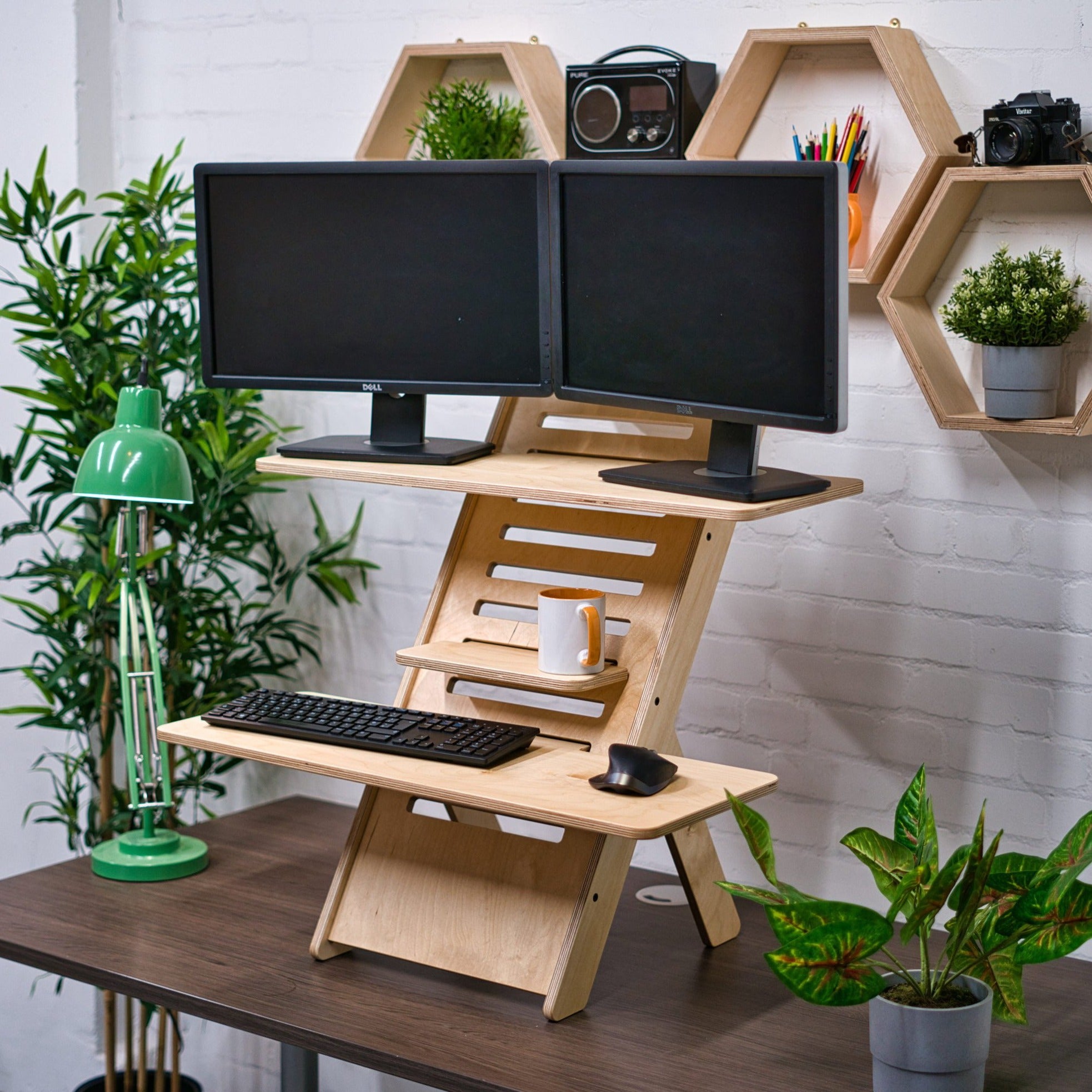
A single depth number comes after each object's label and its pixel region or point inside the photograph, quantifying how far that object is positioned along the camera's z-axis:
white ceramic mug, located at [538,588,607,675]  1.89
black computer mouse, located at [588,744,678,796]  1.76
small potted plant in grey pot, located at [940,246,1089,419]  1.94
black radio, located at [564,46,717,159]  2.19
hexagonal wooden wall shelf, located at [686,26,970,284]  2.00
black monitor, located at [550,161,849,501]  1.71
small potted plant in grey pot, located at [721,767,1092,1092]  1.51
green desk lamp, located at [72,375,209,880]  2.12
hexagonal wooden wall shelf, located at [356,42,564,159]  2.35
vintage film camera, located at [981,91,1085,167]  1.91
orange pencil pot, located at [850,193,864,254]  2.12
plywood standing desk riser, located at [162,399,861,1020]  1.79
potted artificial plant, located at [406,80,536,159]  2.39
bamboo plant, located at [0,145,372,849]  2.61
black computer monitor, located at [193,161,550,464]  2.03
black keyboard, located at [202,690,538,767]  1.88
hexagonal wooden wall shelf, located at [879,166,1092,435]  1.94
